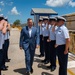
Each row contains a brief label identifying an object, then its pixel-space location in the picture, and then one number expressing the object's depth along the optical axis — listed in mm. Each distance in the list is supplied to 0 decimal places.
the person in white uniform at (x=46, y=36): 3741
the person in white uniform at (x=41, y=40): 4197
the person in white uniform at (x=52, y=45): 3262
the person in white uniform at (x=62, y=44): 2491
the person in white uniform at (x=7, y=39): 3546
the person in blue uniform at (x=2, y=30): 2151
